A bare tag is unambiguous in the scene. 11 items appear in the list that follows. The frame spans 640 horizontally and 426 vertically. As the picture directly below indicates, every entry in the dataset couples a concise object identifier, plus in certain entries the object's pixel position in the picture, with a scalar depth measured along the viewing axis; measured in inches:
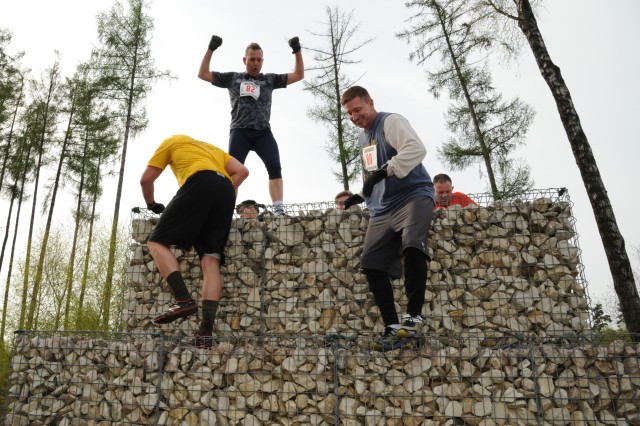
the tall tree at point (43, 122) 520.1
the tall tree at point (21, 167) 524.7
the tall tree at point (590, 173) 178.2
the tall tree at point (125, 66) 463.2
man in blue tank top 119.0
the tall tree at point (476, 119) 417.7
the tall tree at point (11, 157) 525.3
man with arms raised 179.8
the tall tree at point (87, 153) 488.7
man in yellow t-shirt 128.6
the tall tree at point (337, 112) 418.3
